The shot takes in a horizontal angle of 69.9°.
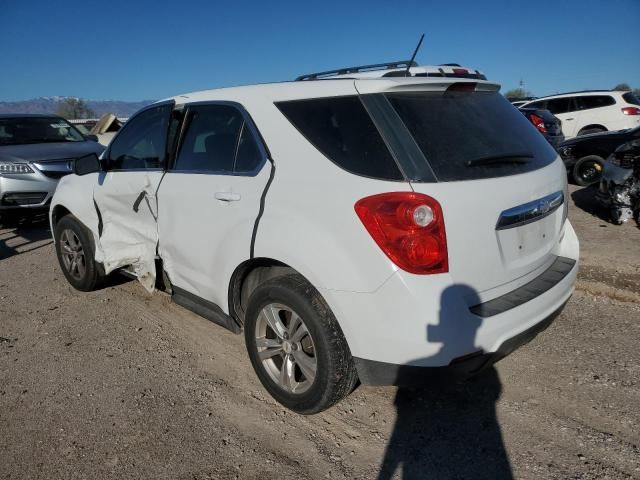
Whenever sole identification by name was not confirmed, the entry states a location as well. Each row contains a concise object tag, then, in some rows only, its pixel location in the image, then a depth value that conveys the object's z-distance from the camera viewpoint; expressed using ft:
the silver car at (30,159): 23.36
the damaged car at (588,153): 26.35
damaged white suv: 6.47
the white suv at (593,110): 42.06
